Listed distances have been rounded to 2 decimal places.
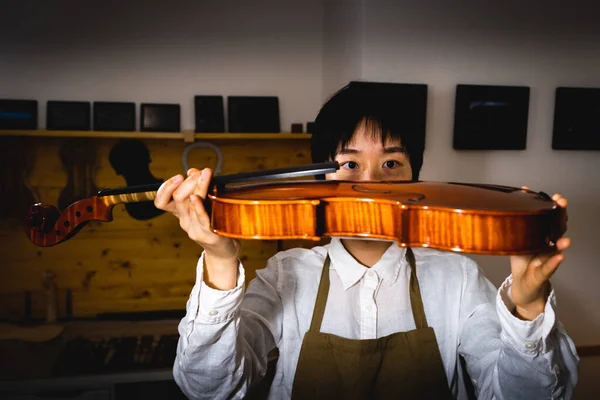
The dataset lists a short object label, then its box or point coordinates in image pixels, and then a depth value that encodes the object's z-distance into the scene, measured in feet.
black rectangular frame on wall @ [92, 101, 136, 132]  8.10
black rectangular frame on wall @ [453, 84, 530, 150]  7.17
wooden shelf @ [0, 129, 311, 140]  7.49
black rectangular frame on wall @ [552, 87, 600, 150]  7.61
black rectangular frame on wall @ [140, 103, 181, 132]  8.30
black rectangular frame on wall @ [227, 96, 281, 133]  8.45
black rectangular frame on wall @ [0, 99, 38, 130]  7.78
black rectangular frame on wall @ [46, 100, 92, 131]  7.95
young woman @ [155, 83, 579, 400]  3.14
